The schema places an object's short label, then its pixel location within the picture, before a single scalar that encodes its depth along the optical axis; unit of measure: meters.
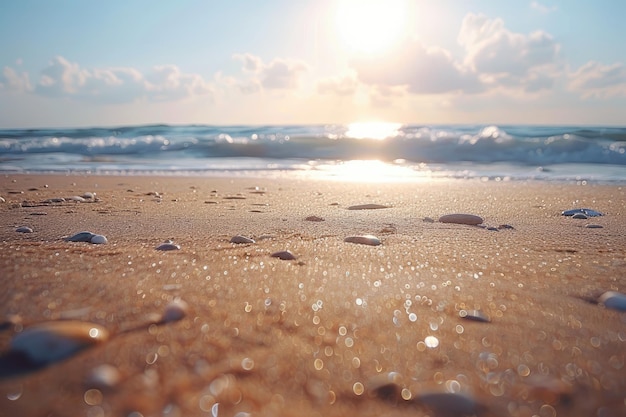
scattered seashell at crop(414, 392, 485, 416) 0.16
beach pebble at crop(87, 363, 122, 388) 0.17
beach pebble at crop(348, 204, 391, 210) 0.70
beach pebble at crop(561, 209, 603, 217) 0.66
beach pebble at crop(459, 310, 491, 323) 0.24
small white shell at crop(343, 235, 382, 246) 0.43
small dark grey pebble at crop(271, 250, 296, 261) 0.36
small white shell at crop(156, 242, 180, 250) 0.38
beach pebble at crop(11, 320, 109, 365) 0.18
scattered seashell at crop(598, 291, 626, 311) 0.26
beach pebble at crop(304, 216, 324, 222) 0.57
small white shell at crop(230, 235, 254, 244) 0.42
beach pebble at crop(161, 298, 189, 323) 0.23
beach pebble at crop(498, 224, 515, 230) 0.54
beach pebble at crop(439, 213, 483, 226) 0.57
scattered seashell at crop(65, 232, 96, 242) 0.40
